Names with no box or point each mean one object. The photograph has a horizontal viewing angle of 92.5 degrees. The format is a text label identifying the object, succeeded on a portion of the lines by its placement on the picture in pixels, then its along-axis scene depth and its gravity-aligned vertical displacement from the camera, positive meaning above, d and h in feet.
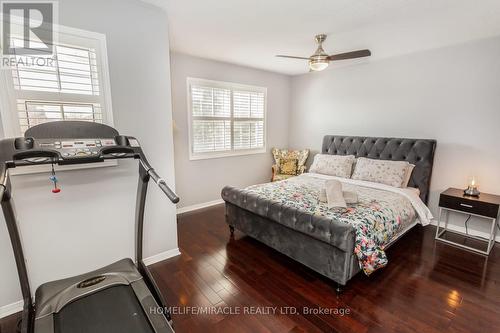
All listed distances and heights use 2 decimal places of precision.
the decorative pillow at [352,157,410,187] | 11.08 -2.13
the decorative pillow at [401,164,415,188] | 11.13 -2.19
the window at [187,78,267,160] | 13.23 +0.42
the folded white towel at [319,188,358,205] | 8.57 -2.54
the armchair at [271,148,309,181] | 16.08 -2.53
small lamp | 9.77 -2.56
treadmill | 4.77 -3.77
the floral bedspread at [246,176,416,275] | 6.89 -2.82
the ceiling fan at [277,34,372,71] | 8.70 +2.51
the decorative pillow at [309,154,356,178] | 12.91 -2.13
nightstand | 8.93 -3.01
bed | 6.85 -2.99
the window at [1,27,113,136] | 5.85 +1.01
